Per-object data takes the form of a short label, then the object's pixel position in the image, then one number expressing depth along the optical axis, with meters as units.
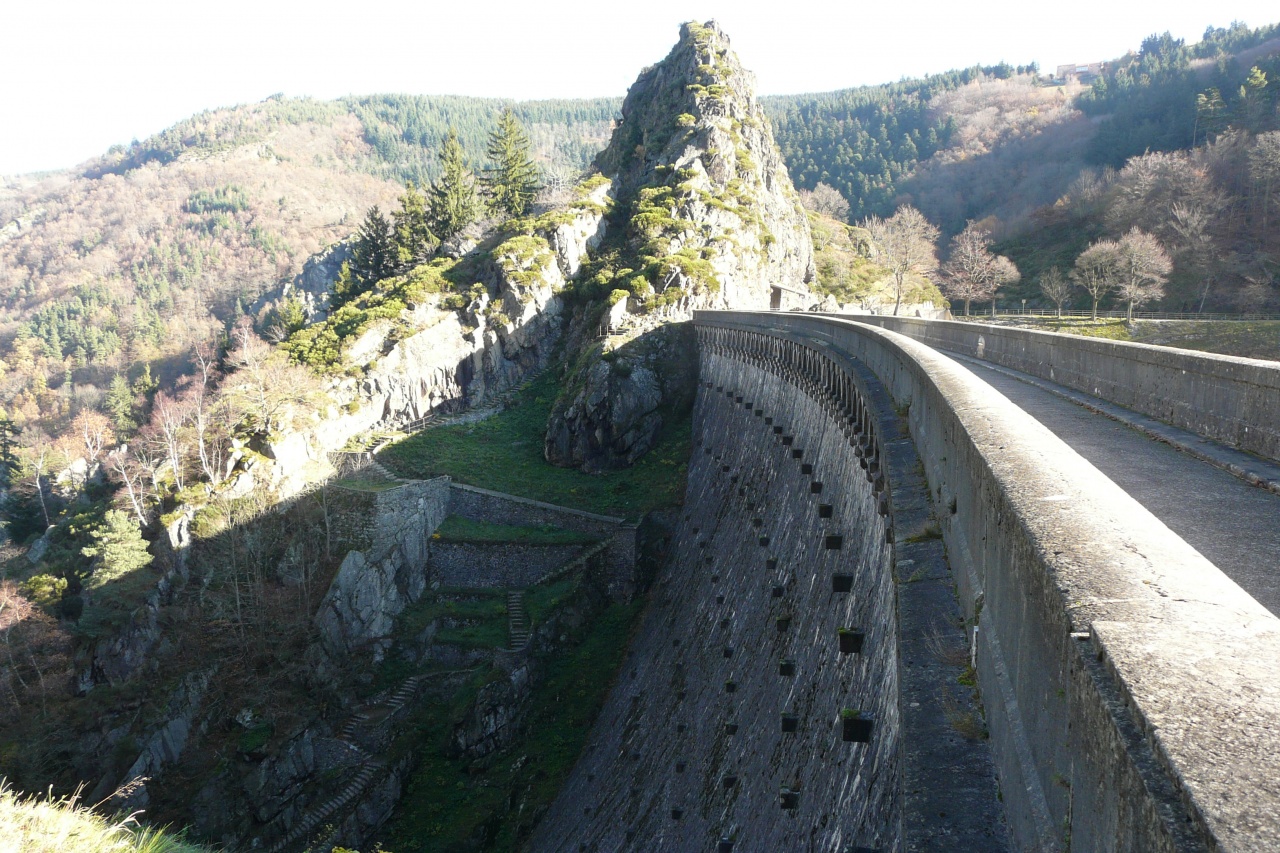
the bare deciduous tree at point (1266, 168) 56.53
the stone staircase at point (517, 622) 33.00
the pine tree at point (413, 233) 68.44
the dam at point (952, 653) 2.75
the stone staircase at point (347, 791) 28.31
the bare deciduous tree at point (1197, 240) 54.22
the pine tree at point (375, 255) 69.88
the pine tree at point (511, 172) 70.88
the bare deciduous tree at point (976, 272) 62.12
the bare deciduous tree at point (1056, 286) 55.50
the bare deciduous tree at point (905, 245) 75.56
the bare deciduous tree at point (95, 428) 66.92
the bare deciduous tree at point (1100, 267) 49.50
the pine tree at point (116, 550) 39.97
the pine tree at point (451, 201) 68.94
